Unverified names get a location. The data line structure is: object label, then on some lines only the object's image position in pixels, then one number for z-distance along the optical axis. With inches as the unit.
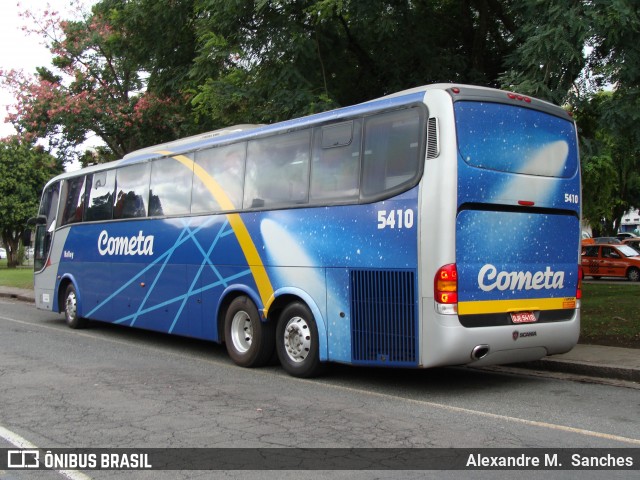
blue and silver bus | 296.5
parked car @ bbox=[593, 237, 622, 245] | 1317.9
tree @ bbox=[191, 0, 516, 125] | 500.7
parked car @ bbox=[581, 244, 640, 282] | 1155.9
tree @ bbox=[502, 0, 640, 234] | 374.9
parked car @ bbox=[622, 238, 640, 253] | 1258.3
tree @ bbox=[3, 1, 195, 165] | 842.2
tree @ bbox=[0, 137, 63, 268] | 1763.0
